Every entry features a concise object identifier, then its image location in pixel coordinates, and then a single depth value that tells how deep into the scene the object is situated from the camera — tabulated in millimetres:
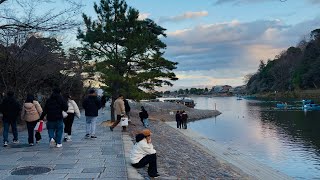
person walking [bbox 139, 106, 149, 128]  17217
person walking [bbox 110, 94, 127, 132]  11360
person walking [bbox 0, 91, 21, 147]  7710
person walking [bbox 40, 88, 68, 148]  7365
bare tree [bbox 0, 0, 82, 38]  6818
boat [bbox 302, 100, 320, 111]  42206
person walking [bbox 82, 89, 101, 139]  9051
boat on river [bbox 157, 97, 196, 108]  52536
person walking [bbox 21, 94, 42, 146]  7780
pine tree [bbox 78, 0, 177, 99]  15073
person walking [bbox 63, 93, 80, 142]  8643
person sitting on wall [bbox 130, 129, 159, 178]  5680
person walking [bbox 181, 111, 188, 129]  24555
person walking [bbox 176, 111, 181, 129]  24334
